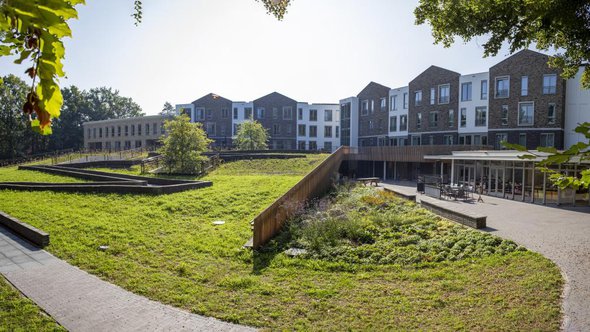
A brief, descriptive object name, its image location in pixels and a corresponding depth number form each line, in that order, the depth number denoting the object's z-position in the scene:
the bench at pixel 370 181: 29.58
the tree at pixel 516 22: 8.91
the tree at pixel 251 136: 49.84
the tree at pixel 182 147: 30.95
